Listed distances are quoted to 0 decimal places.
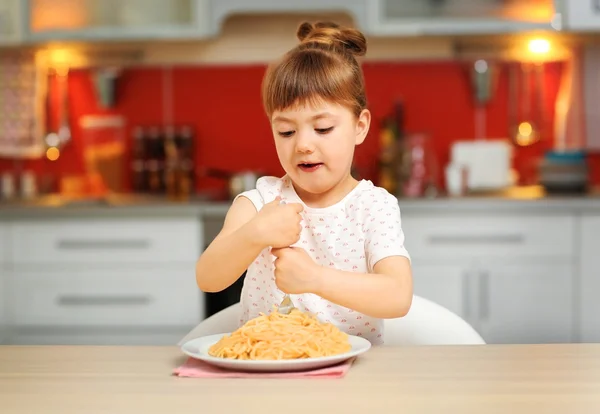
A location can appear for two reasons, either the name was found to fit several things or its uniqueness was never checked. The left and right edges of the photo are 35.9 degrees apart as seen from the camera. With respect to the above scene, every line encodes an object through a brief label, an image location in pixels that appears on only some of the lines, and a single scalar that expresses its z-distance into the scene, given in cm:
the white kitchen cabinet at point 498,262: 313
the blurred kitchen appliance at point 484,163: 352
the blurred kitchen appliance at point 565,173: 335
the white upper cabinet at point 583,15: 334
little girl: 123
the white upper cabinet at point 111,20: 347
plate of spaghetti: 108
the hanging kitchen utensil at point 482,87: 367
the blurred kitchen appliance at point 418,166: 345
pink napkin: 107
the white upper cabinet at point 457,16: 336
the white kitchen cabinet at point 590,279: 312
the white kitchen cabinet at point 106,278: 320
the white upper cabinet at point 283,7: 339
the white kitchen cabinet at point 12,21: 349
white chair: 152
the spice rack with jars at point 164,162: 370
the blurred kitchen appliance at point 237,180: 341
